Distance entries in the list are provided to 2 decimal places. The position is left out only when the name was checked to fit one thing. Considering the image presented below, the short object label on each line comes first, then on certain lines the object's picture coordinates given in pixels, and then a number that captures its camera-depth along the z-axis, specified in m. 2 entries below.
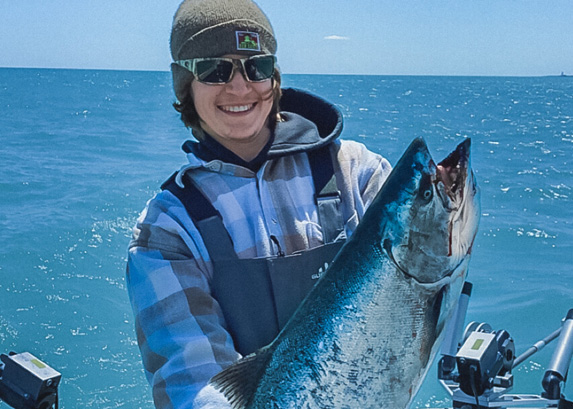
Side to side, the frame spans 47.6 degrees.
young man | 2.20
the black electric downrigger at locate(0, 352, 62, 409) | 2.92
